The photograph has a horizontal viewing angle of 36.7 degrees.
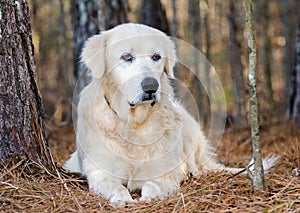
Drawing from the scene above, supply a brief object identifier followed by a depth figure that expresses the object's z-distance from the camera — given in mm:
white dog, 3094
